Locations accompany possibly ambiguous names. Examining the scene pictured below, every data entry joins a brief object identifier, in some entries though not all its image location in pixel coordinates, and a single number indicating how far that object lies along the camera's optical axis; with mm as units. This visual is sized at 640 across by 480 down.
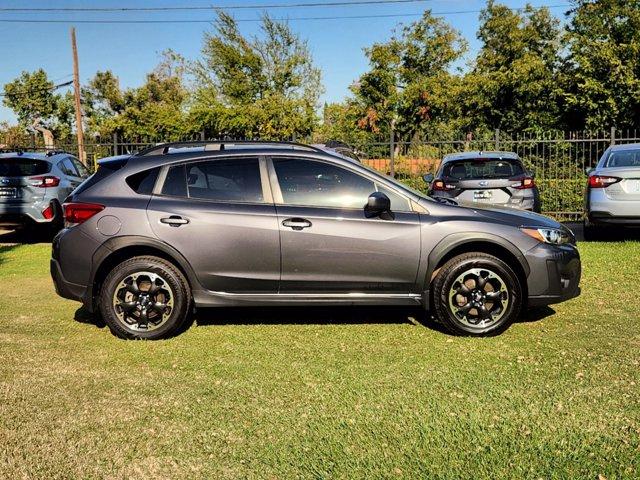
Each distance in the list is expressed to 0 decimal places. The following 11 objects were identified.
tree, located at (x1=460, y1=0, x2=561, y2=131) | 26750
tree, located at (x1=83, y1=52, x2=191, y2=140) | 34500
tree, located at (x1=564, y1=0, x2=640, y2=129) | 23859
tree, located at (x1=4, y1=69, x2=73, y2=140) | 51781
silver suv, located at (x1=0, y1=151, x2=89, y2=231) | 10680
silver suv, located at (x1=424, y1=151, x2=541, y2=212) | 9438
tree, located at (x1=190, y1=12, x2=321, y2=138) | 35750
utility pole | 28125
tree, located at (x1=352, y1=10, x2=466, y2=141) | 32656
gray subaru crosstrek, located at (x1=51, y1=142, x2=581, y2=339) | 5164
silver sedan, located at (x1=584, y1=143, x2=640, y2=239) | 9070
